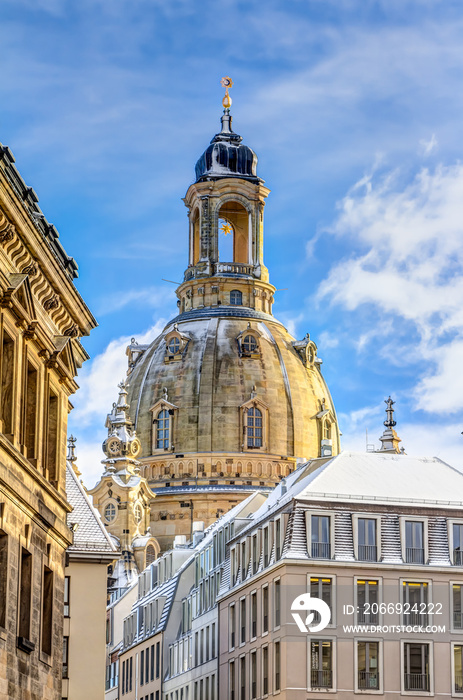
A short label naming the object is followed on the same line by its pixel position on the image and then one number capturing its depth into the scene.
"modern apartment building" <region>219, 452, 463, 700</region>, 73.38
